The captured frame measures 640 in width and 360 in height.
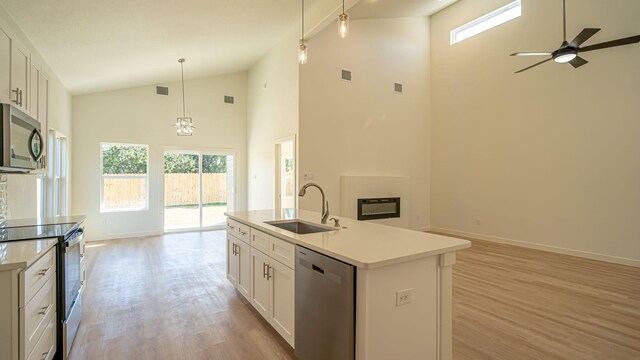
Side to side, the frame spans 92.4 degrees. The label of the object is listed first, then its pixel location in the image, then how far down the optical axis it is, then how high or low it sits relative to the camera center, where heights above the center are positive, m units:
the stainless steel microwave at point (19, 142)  2.02 +0.29
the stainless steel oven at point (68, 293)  2.07 -0.83
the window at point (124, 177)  6.16 +0.06
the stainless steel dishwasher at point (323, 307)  1.52 -0.70
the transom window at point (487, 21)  5.62 +3.14
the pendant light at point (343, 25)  2.51 +1.28
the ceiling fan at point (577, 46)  3.56 +1.62
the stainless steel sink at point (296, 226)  2.70 -0.41
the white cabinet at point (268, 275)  2.10 -0.76
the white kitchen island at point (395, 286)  1.49 -0.56
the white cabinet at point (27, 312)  1.47 -0.69
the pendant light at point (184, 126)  5.26 +0.93
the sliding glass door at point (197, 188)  6.85 -0.18
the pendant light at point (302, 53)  2.84 +1.19
